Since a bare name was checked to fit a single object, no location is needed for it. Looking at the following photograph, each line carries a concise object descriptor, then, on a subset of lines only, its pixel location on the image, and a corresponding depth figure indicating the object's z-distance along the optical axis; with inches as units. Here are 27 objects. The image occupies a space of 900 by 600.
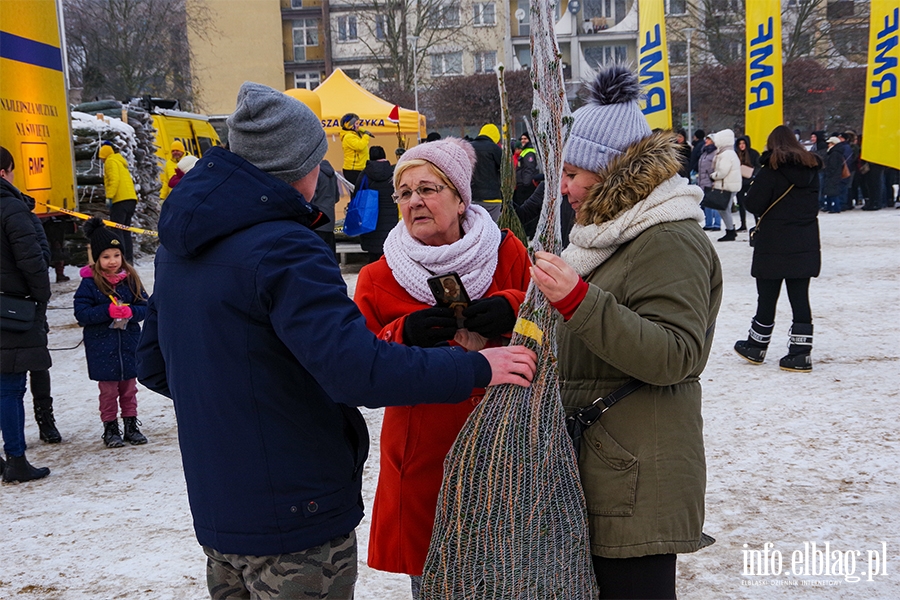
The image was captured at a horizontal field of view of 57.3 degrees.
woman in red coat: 83.0
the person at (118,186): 469.4
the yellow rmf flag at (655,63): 482.6
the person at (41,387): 204.4
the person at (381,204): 390.6
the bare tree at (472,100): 1365.7
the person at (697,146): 743.0
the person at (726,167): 531.5
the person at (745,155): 545.3
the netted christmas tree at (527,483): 70.3
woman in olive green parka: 70.2
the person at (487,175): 357.1
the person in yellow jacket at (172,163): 557.0
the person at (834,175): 701.9
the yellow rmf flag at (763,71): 469.7
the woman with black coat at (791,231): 241.6
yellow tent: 616.1
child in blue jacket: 200.1
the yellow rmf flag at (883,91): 421.4
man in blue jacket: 66.2
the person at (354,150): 450.6
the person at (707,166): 594.4
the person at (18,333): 184.2
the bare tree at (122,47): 1097.4
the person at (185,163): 440.8
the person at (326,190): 329.4
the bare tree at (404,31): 1493.6
